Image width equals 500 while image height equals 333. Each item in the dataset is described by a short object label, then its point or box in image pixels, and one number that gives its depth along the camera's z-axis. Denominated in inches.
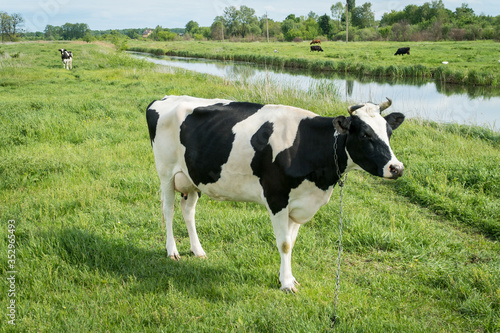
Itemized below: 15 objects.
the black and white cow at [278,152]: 127.9
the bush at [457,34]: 1918.1
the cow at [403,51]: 1266.0
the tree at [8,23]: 2005.2
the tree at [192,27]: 4826.5
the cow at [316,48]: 1631.2
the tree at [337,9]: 3448.6
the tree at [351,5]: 3211.6
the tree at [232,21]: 3105.3
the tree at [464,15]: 2155.6
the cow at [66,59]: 944.1
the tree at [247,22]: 3221.0
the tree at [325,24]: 3338.8
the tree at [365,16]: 3166.8
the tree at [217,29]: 3493.1
